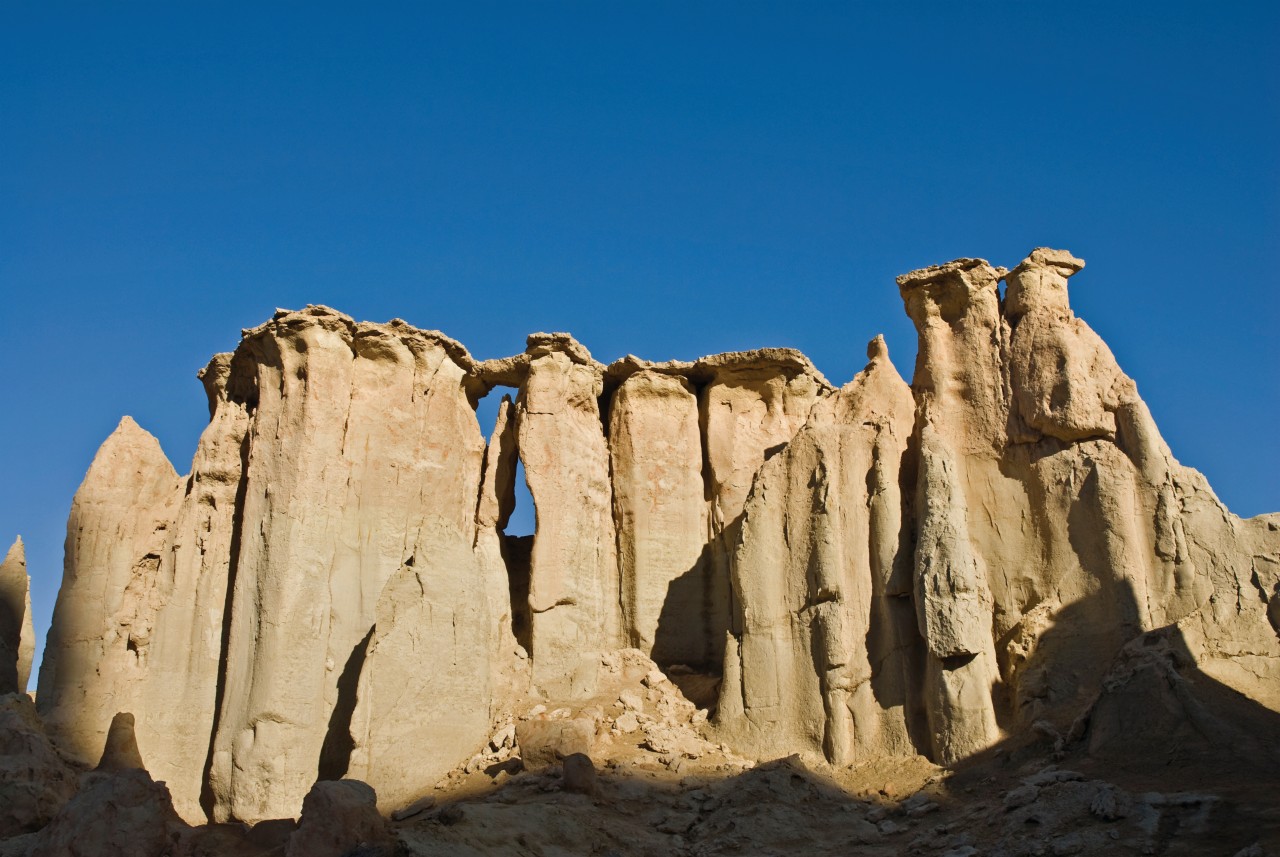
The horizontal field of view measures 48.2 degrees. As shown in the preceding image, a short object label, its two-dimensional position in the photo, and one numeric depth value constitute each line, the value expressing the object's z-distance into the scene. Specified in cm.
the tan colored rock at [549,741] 1744
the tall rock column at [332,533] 1853
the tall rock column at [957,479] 1695
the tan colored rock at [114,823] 1394
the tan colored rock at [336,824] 1409
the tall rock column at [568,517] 2027
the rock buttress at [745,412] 2241
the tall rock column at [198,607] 1967
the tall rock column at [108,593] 2008
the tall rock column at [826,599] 1784
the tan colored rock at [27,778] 1533
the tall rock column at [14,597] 2231
